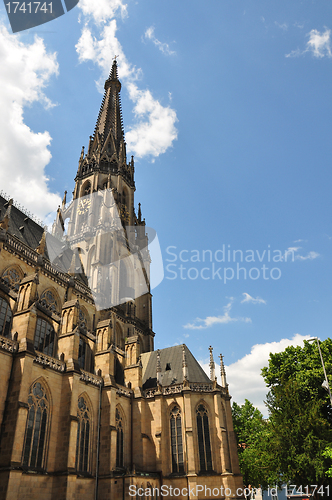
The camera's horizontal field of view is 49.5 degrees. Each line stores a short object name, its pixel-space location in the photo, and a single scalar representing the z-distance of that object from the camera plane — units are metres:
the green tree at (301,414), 23.56
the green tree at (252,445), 27.10
